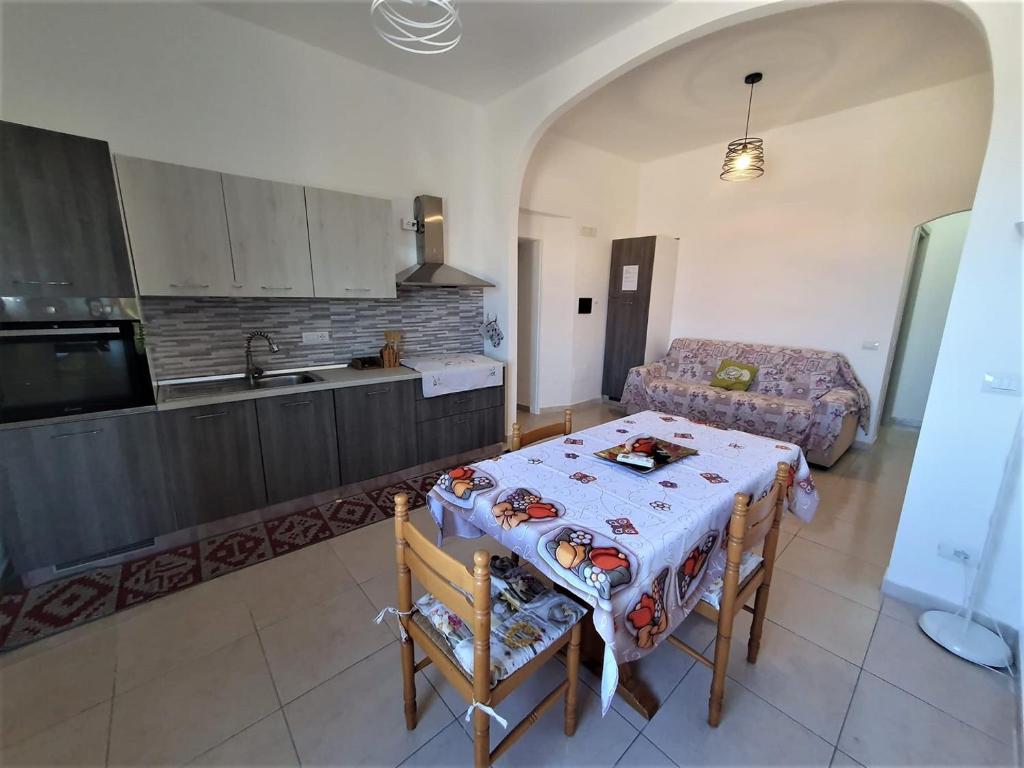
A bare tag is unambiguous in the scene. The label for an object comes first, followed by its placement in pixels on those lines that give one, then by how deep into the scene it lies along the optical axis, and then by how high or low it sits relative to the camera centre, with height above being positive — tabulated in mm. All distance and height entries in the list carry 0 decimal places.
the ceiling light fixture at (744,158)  3160 +1149
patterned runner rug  1751 -1384
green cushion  3977 -717
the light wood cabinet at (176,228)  2047 +365
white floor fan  1577 -1344
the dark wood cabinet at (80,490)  1797 -919
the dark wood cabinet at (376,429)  2674 -893
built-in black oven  1729 -330
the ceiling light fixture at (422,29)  2320 +1650
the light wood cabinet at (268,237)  2320 +360
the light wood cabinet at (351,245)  2590 +357
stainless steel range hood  3078 +374
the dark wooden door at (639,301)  4629 +19
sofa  3275 -832
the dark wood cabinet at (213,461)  2123 -898
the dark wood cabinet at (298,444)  2395 -898
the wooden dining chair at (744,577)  1146 -928
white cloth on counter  2967 -551
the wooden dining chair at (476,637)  945 -956
